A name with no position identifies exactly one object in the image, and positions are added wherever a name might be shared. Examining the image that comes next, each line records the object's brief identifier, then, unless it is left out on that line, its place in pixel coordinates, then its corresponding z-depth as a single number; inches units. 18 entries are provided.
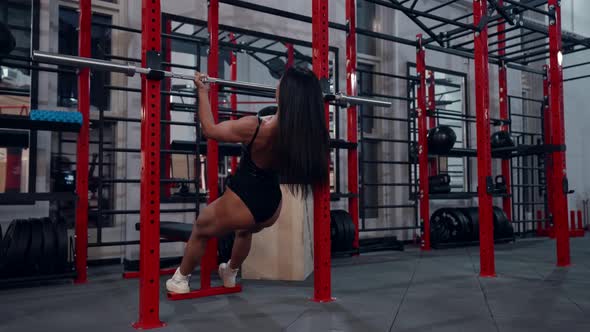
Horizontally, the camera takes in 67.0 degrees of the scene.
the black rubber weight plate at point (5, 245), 116.1
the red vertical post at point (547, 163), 240.2
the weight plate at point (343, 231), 168.2
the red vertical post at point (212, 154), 107.6
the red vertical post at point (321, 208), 100.7
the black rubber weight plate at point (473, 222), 214.5
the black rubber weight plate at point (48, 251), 119.8
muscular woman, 81.7
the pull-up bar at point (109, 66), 72.8
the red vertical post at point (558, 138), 149.0
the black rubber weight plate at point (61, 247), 122.0
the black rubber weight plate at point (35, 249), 118.0
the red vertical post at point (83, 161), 129.1
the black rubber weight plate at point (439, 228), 217.8
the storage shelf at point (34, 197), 113.7
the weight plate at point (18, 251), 116.0
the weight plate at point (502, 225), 224.1
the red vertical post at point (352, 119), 179.6
